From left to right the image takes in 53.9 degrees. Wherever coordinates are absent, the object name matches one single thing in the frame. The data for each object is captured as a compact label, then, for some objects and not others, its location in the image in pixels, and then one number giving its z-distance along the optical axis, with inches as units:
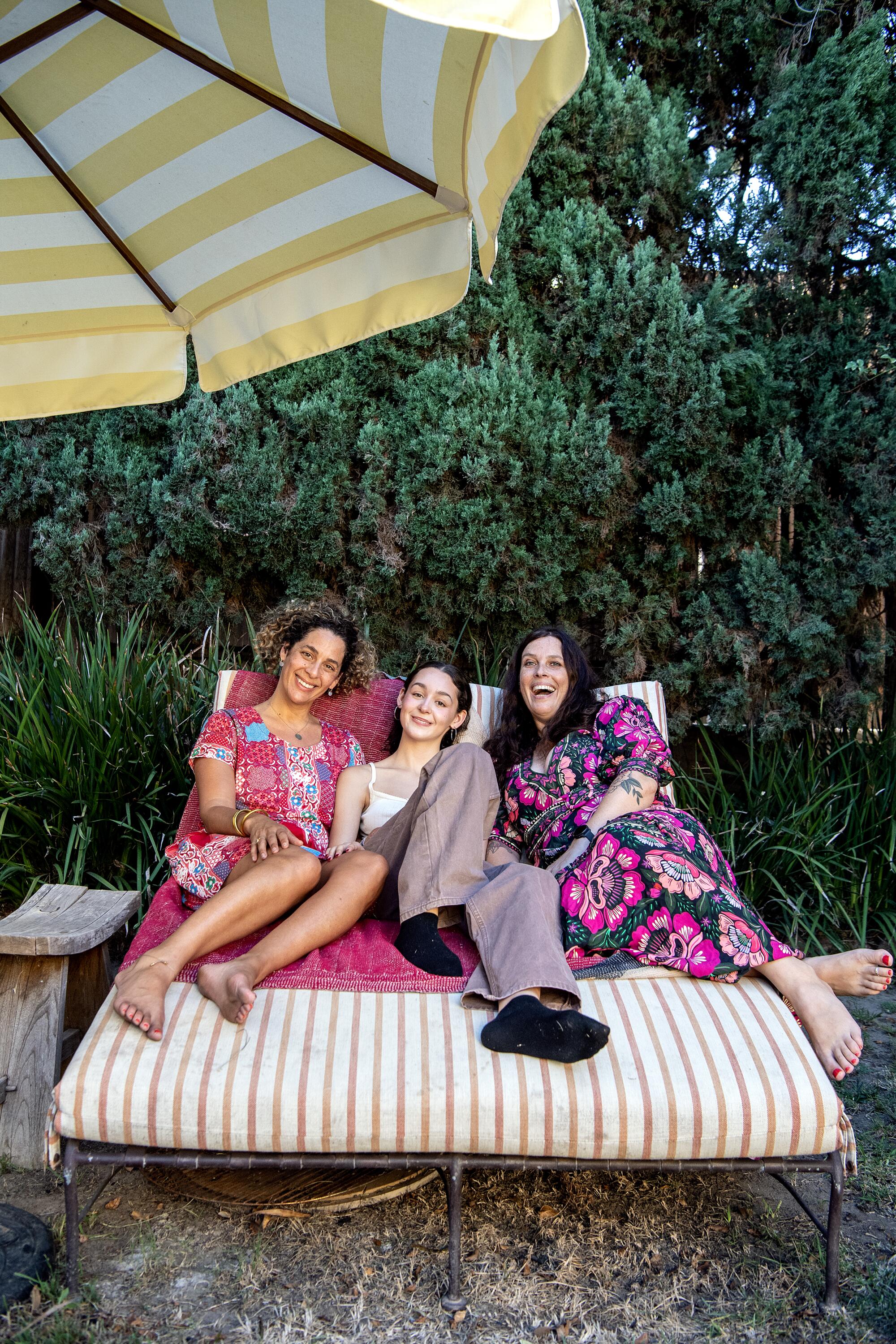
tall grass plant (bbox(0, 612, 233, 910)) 134.3
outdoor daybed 71.3
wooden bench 90.4
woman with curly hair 82.4
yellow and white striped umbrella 71.7
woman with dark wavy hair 86.3
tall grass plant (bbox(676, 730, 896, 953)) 148.7
